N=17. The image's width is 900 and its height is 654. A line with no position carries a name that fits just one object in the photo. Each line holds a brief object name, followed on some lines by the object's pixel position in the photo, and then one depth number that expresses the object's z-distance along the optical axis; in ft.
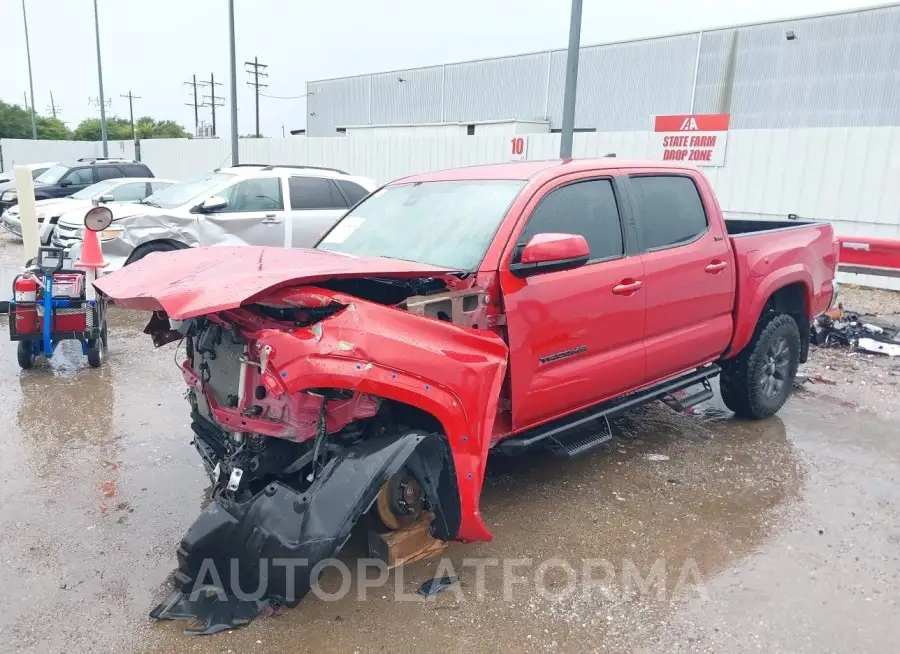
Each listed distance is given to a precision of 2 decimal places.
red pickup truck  9.20
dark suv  53.72
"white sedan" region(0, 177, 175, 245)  40.65
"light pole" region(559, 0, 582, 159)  30.04
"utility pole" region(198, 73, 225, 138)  215.72
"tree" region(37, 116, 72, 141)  220.02
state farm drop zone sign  40.54
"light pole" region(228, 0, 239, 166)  54.19
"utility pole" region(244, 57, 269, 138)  164.66
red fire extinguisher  19.99
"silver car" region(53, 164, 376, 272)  29.17
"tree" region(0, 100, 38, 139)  208.85
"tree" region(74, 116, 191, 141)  231.50
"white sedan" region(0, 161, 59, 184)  64.93
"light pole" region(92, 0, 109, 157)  84.53
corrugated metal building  87.35
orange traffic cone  21.42
